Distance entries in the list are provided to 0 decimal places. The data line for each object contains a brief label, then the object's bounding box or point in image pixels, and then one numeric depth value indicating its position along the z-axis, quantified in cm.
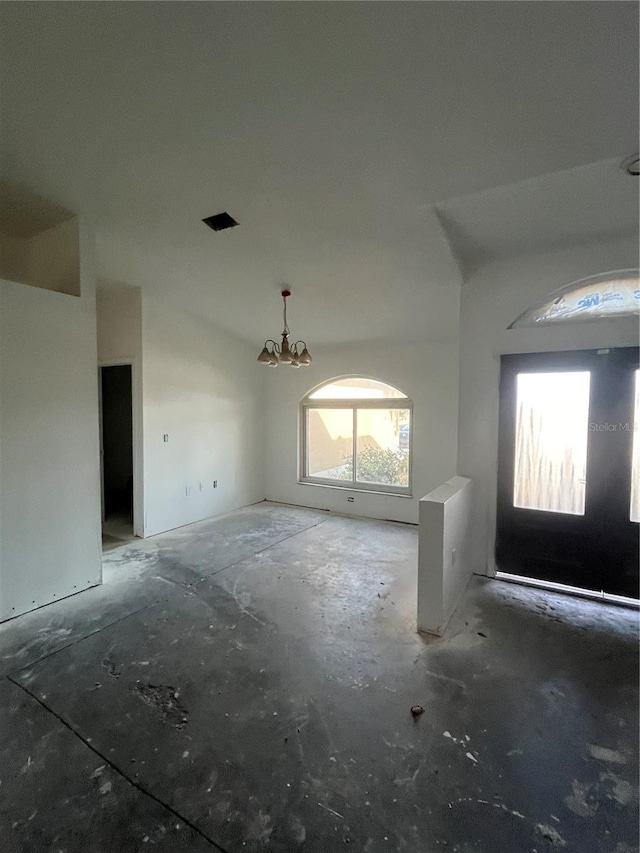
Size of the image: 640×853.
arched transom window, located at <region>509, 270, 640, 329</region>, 313
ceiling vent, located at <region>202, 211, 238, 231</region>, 306
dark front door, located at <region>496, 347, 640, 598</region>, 316
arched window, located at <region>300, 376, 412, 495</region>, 559
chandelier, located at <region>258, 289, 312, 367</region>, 368
